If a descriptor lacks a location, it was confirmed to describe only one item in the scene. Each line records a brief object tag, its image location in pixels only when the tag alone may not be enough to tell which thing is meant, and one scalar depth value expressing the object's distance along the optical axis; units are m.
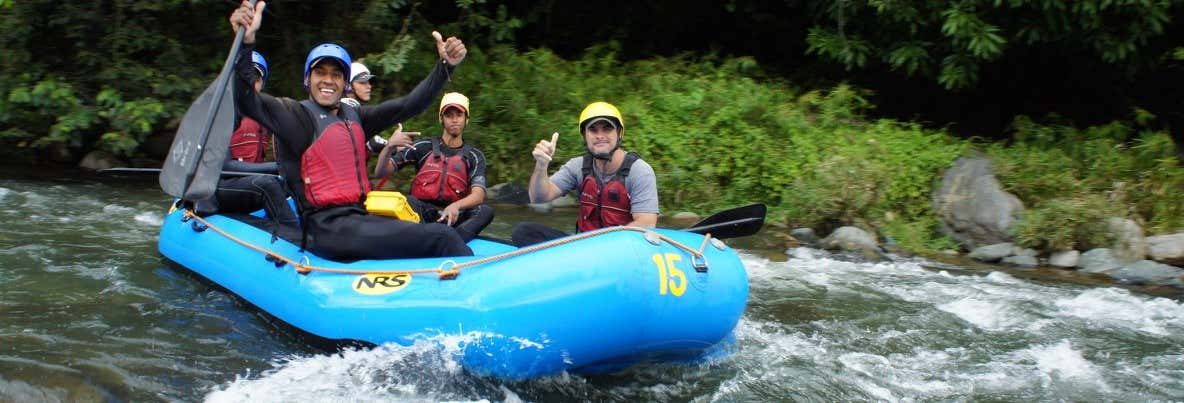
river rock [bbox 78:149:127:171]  9.60
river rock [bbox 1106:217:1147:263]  6.88
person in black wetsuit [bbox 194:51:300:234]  5.32
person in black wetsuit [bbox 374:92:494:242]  5.39
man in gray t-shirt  4.63
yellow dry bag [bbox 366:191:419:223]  4.40
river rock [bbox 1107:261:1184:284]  6.46
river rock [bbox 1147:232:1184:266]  6.78
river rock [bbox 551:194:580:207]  8.80
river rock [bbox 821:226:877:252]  7.19
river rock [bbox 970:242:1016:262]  7.14
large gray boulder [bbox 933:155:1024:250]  7.50
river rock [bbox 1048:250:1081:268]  6.93
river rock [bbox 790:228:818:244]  7.52
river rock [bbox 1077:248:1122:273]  6.74
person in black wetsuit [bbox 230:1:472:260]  4.31
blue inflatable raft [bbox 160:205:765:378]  3.68
